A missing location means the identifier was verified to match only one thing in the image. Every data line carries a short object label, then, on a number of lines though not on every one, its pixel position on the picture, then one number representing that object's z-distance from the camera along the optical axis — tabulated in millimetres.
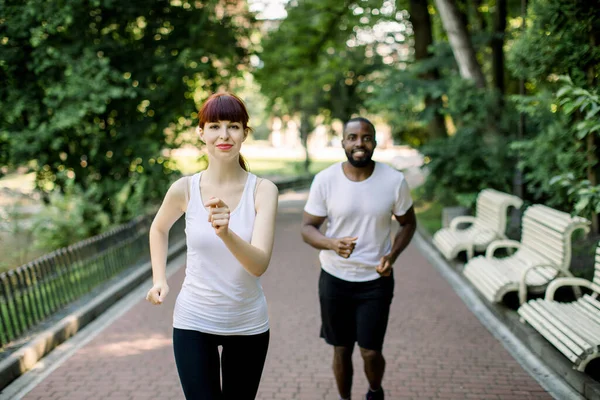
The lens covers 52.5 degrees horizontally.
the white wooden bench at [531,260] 6051
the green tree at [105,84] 10172
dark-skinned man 3729
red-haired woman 2641
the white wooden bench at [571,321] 4293
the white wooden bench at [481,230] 8430
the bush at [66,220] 10750
